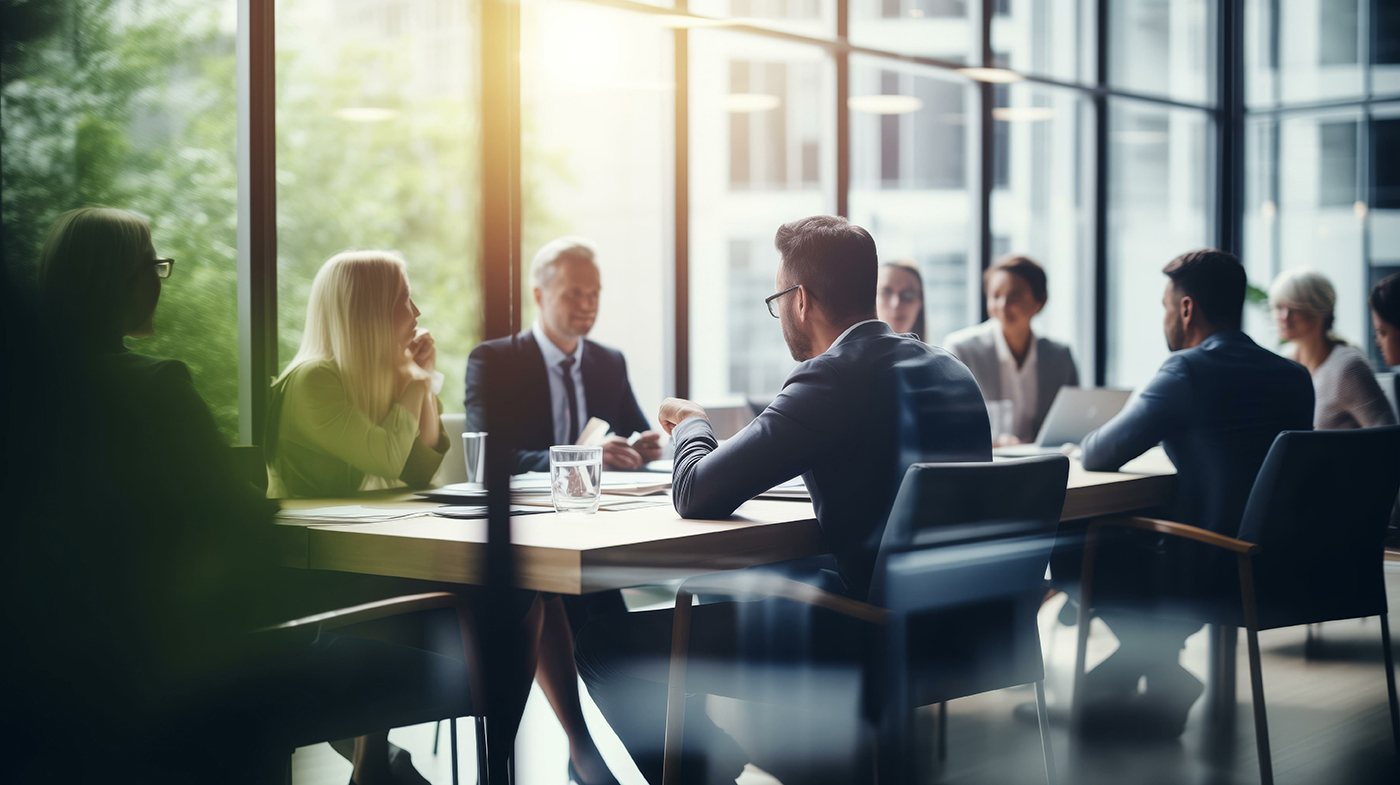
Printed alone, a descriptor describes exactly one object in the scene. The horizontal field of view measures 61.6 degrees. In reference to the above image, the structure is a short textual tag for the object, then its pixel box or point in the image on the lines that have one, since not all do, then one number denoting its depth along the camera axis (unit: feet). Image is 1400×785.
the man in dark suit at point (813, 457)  6.79
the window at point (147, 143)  5.57
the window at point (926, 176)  17.98
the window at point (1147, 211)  21.75
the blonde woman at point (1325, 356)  12.27
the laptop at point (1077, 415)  12.25
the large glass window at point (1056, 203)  20.97
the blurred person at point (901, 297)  14.48
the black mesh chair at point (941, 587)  6.50
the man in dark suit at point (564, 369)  10.92
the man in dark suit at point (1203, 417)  9.61
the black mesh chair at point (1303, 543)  8.83
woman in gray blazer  14.42
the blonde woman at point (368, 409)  8.28
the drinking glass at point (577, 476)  7.39
